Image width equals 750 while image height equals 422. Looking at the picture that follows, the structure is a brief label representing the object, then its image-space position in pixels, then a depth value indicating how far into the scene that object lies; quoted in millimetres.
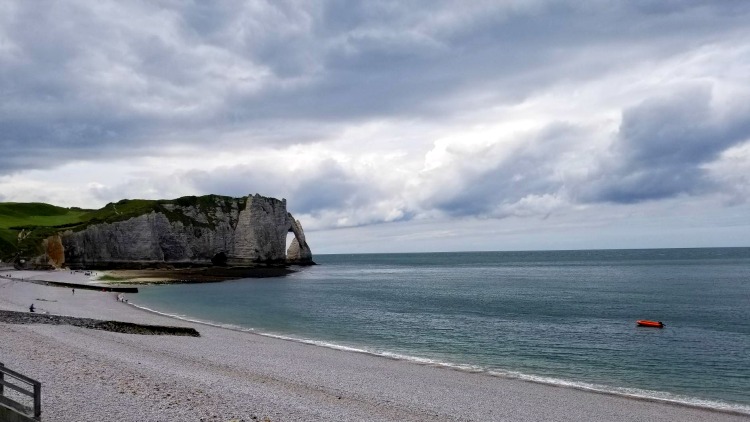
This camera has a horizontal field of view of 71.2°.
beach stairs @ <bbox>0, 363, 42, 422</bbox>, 11259
